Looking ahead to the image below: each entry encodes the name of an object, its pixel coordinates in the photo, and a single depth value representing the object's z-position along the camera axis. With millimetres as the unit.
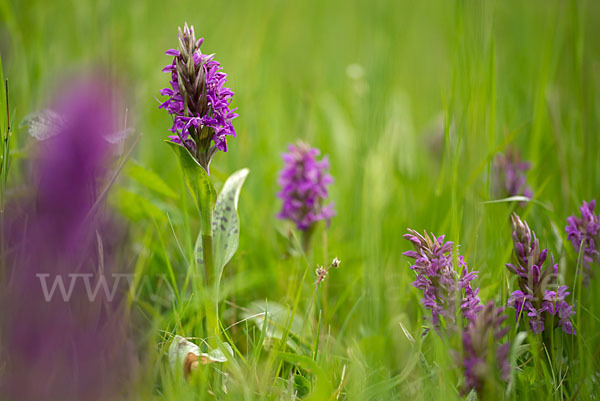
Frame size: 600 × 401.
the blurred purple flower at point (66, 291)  1020
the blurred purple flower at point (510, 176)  1378
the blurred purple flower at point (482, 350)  1190
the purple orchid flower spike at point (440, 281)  1217
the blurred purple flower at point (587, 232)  1262
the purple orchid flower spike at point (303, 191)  1362
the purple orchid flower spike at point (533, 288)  1234
